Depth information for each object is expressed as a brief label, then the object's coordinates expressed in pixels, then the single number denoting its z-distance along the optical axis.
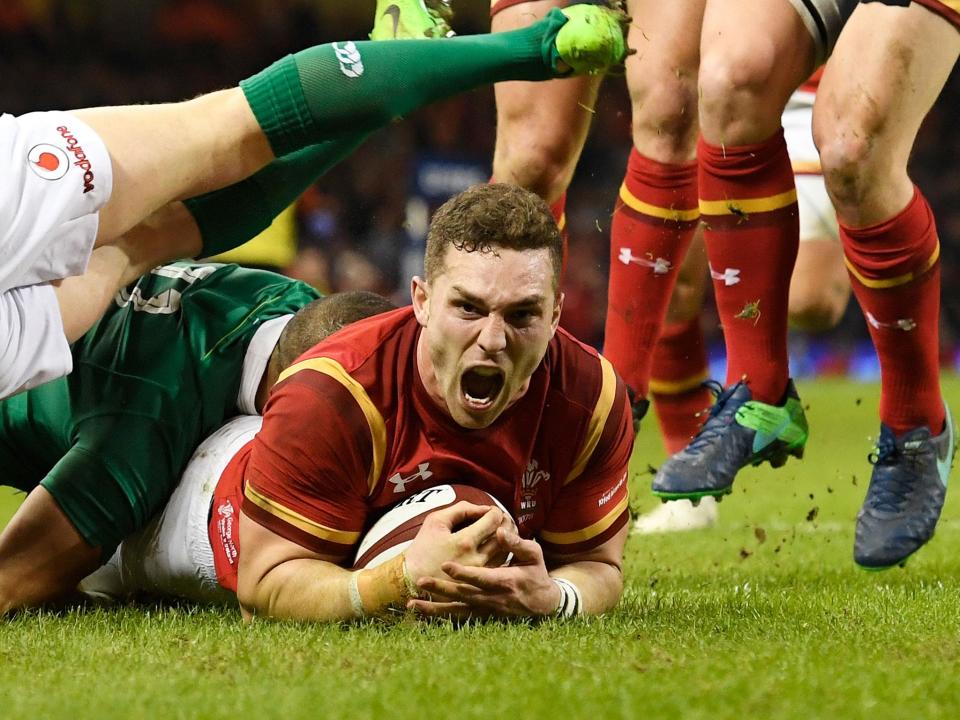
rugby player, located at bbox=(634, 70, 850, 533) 11.03
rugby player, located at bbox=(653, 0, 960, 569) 7.74
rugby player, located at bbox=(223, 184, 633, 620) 5.86
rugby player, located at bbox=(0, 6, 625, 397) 6.31
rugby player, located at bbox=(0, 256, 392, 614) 6.96
